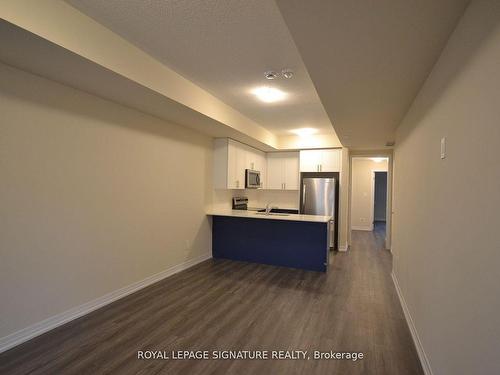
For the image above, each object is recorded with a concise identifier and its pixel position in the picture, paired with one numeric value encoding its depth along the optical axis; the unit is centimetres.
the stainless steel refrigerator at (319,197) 566
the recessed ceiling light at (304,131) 544
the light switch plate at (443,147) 162
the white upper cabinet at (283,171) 641
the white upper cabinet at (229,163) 498
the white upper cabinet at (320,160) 581
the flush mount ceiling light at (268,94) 330
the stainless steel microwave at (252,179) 566
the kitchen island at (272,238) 430
